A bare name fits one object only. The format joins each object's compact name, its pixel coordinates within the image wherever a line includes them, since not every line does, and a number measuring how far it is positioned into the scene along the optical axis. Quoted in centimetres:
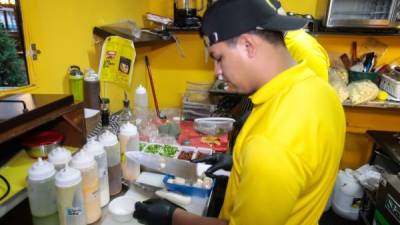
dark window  109
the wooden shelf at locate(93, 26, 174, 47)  167
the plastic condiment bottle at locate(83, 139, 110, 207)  97
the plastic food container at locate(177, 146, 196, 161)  146
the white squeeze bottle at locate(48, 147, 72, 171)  91
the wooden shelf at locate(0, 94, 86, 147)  85
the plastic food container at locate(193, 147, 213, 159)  150
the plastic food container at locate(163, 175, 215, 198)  115
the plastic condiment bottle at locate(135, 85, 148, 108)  189
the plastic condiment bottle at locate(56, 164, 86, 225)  82
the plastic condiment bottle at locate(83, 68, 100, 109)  149
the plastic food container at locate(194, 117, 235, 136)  185
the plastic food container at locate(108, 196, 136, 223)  102
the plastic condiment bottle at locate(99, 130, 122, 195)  107
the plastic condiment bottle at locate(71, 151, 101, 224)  90
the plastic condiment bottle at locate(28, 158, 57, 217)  83
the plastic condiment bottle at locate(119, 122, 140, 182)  123
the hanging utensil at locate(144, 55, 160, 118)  246
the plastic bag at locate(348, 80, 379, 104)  208
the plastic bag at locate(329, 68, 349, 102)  212
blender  221
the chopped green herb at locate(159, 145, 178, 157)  147
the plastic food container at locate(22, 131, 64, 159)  104
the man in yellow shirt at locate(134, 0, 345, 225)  64
